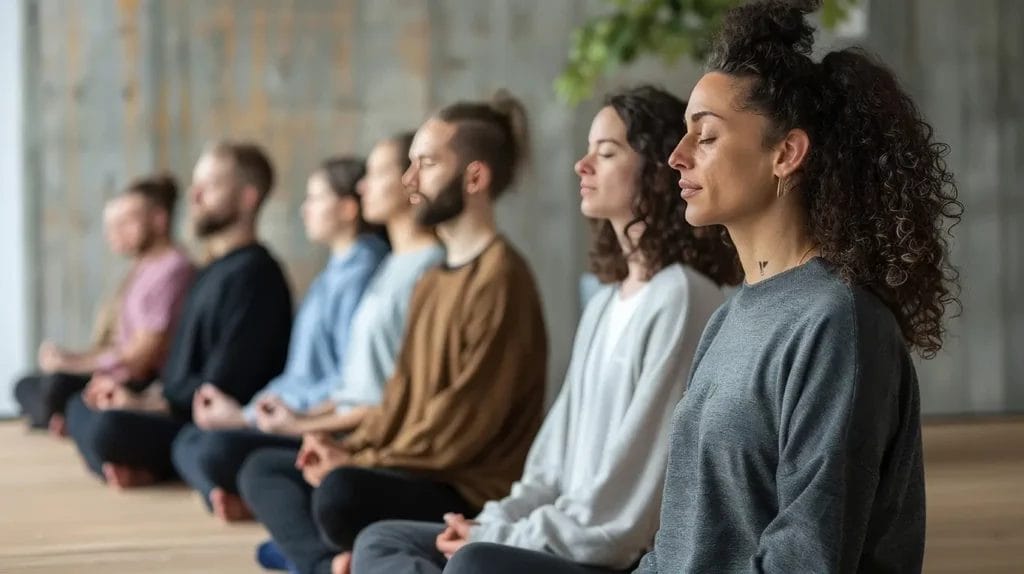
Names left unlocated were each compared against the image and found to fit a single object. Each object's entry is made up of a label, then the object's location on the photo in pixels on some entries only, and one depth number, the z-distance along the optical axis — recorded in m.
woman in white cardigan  2.12
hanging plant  4.43
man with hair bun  2.70
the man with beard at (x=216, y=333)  4.14
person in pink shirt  4.74
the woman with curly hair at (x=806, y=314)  1.48
